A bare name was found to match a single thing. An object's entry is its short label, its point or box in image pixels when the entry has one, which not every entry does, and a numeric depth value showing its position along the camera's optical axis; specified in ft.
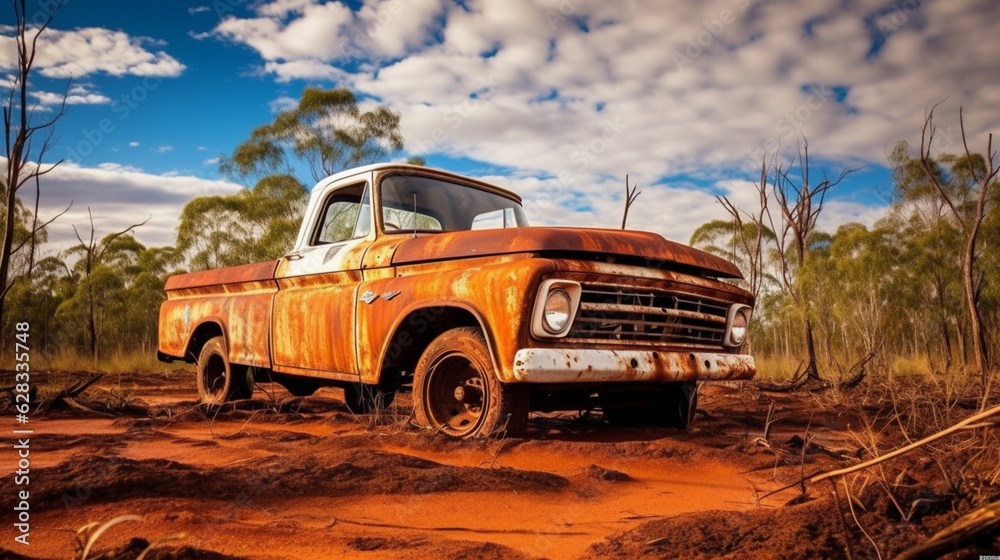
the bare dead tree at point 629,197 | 39.68
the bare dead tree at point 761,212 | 45.34
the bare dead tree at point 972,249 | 31.81
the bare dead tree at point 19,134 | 29.12
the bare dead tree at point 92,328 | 56.87
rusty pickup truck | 10.80
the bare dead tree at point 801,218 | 42.36
